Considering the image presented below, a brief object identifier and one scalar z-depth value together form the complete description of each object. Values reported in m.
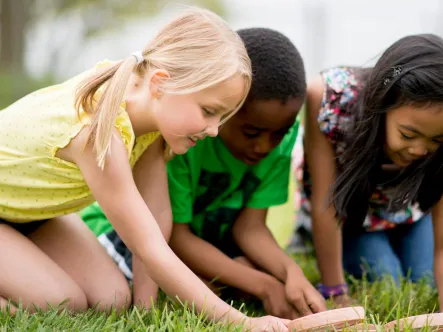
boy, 1.86
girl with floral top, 1.83
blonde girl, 1.70
